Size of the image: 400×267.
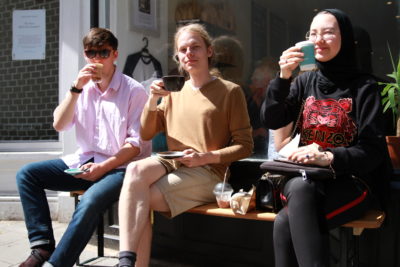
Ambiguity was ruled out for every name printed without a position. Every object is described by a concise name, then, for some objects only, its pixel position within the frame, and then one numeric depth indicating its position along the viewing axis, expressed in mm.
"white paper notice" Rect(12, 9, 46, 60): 4977
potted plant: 2695
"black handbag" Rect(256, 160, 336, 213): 2094
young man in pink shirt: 2791
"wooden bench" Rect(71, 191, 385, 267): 2164
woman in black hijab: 2045
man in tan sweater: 2512
